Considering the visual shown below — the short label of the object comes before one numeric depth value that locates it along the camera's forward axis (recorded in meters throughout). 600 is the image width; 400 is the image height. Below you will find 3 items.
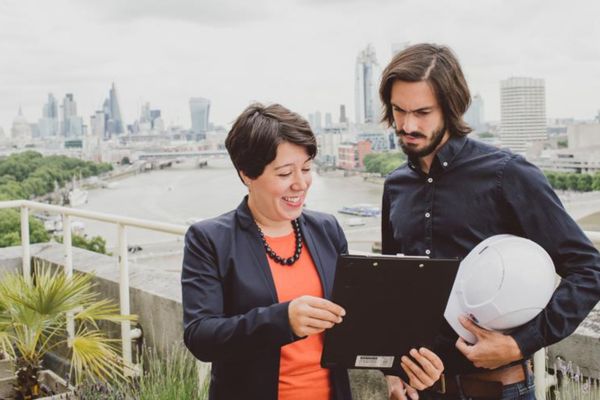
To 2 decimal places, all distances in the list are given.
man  1.29
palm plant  3.05
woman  1.30
